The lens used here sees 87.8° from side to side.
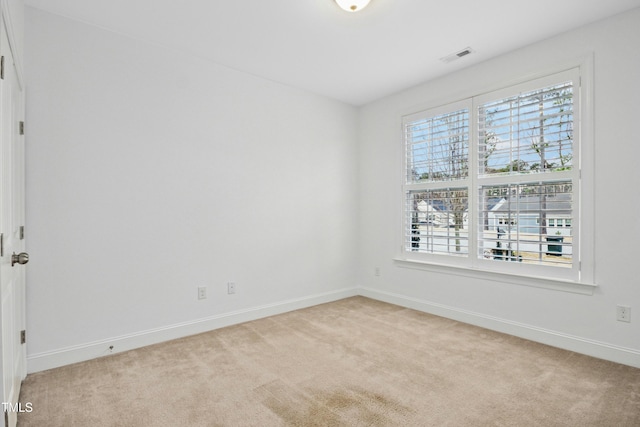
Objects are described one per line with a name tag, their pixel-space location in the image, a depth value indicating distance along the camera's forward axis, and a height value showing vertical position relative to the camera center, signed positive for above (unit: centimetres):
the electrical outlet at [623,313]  253 -78
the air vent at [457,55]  315 +154
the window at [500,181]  286 +31
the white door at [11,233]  158 -11
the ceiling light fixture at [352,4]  232 +148
